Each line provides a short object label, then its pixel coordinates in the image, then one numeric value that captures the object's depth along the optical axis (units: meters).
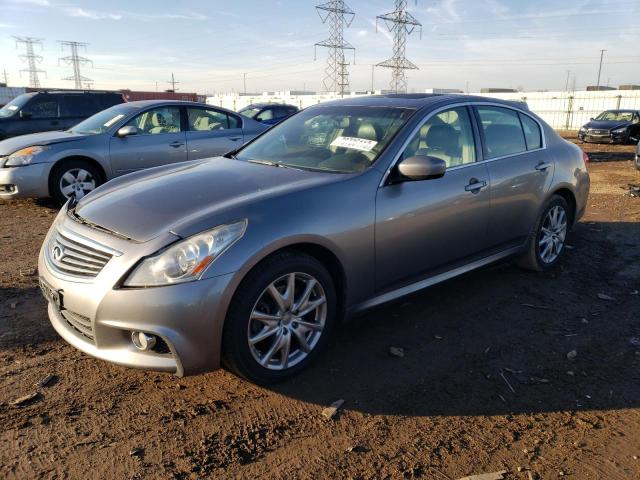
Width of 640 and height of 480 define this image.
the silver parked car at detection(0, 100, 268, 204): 7.23
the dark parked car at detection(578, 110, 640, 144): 20.09
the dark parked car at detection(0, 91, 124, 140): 10.97
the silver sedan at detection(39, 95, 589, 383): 2.66
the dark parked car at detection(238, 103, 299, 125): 16.56
